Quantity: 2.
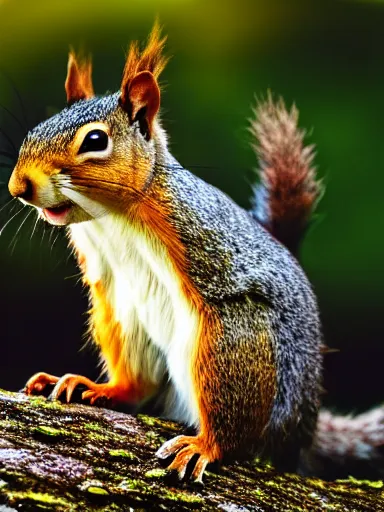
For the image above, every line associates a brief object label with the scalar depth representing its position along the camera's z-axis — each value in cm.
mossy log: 188
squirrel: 191
